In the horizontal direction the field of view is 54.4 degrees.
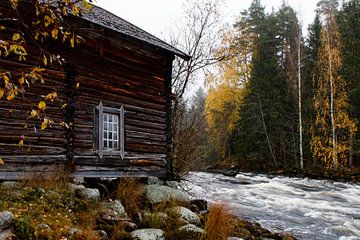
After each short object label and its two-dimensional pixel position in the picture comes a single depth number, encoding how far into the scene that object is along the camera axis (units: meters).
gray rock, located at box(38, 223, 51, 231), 4.53
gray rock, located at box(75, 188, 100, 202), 6.44
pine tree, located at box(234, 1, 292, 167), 25.75
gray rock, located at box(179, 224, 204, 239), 5.74
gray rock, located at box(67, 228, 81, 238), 4.67
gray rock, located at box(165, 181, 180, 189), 9.64
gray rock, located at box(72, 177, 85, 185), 7.46
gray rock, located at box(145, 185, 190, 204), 7.59
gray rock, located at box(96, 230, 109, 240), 5.05
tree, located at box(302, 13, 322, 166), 23.58
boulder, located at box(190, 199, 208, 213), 7.93
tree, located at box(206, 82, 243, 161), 27.88
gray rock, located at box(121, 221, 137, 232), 5.64
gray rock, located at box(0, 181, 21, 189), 5.88
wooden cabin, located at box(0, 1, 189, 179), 7.05
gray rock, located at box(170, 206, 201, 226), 6.62
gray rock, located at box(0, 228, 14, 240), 4.15
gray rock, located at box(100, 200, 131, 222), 5.75
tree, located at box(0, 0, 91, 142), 2.06
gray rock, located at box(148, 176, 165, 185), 9.37
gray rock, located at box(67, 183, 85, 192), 6.59
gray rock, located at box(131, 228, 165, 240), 5.32
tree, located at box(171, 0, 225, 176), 11.52
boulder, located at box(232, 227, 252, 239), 6.49
